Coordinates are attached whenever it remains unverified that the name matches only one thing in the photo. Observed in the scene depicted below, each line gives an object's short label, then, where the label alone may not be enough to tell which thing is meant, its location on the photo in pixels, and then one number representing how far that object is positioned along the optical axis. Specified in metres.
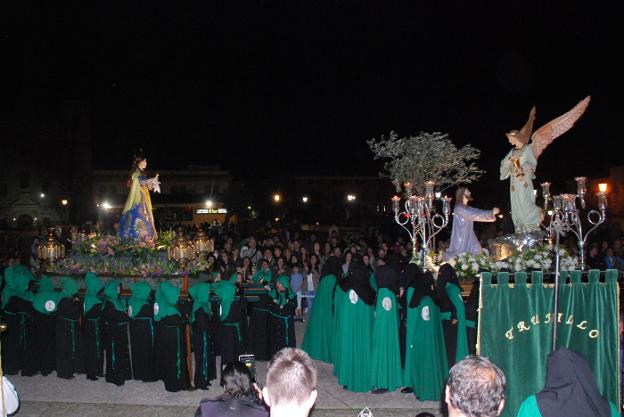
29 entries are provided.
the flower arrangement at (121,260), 11.95
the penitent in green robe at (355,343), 7.70
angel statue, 8.99
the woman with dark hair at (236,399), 3.39
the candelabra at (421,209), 9.27
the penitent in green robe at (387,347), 7.55
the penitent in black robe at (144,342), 8.20
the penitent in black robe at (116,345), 8.12
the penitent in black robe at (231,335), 8.61
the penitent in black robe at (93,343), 8.42
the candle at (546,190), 8.94
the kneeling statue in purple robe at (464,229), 9.70
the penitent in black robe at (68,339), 8.45
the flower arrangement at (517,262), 7.71
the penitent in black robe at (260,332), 9.66
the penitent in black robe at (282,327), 9.63
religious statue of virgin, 13.55
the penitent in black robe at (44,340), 8.56
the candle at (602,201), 7.98
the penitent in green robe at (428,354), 7.25
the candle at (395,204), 9.52
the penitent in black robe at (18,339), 8.57
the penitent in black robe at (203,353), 7.95
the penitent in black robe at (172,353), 7.80
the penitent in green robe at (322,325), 9.64
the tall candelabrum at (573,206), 7.86
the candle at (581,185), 8.02
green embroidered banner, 5.95
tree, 10.54
